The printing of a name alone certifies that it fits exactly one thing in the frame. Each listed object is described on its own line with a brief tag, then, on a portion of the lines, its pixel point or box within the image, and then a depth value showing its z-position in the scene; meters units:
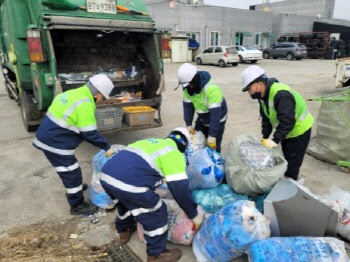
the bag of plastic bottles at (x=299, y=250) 1.92
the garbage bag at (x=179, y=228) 2.46
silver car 21.95
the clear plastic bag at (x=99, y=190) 3.08
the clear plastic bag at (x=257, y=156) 2.69
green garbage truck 3.88
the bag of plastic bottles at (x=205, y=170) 2.82
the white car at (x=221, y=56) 17.64
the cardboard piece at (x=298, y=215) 2.26
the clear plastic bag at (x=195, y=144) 3.43
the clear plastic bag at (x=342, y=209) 2.46
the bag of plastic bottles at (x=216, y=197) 2.73
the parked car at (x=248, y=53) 19.66
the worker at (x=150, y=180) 2.03
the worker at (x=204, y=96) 3.32
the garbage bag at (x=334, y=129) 3.74
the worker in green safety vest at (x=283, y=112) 2.67
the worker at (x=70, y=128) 2.71
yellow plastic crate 4.23
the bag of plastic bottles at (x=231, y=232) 2.10
